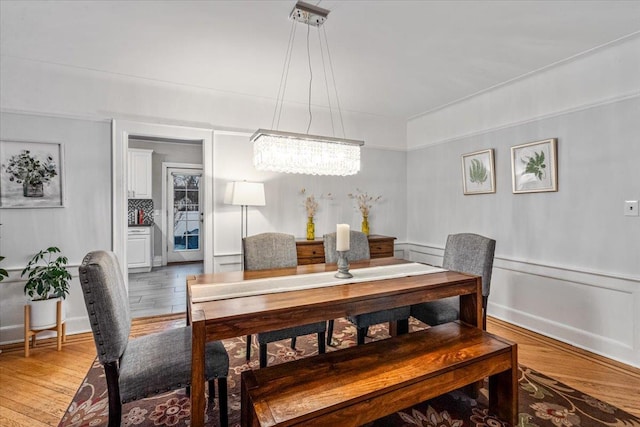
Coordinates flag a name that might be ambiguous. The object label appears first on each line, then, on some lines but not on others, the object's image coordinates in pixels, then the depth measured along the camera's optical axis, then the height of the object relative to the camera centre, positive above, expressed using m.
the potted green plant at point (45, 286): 2.71 -0.61
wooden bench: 1.33 -0.79
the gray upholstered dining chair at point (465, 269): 2.41 -0.47
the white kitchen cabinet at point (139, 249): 5.95 -0.64
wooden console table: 3.61 -0.42
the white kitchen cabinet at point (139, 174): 6.00 +0.81
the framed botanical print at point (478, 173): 3.54 +0.47
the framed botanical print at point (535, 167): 2.96 +0.45
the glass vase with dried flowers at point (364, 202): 4.33 +0.16
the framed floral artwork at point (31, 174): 2.85 +0.40
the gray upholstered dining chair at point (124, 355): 1.45 -0.72
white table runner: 1.79 -0.44
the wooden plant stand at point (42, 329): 2.66 -0.98
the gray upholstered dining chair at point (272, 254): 2.37 -0.34
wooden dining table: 1.42 -0.47
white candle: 2.05 -0.16
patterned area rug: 1.83 -1.21
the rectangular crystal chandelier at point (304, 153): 2.22 +0.45
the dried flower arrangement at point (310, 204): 4.05 +0.13
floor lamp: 3.38 +0.23
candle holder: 2.15 -0.37
